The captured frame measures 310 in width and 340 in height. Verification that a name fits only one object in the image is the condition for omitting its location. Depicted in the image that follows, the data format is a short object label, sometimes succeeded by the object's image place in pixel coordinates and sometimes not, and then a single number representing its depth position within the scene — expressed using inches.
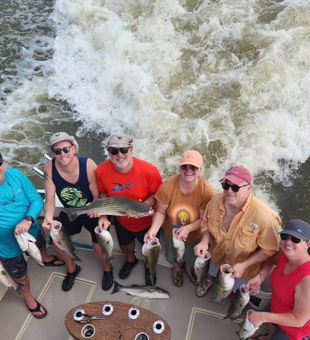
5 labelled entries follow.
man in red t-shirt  137.9
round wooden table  136.2
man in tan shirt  123.2
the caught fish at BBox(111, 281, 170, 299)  165.0
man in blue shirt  140.9
